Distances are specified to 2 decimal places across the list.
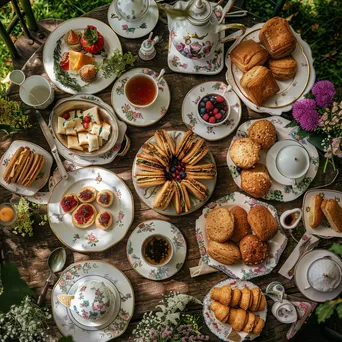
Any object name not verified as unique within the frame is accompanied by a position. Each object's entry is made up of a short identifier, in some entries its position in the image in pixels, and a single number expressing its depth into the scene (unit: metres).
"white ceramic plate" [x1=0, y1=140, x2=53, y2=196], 2.29
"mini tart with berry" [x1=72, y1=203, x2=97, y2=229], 2.27
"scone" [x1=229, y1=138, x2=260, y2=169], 2.27
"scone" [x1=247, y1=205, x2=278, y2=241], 2.26
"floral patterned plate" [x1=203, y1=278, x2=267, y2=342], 2.22
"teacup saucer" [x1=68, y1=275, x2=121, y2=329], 2.18
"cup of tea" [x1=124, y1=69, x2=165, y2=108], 2.35
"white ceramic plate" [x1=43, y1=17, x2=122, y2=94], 2.36
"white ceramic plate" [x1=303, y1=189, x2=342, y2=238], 2.35
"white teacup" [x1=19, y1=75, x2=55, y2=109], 2.31
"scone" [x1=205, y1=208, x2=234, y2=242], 2.23
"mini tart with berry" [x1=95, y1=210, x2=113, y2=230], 2.26
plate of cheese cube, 2.27
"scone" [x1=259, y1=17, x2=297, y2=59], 2.32
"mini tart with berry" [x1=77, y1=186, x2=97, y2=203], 2.29
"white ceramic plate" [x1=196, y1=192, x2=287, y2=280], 2.29
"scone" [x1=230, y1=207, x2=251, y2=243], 2.30
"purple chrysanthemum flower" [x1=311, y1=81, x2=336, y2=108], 2.29
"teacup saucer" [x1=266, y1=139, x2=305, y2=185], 2.35
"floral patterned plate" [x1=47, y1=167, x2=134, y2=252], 2.28
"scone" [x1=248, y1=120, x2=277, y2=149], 2.31
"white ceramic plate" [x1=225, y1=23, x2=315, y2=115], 2.40
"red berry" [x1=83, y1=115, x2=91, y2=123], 2.30
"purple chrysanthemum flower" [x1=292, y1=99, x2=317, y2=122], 2.28
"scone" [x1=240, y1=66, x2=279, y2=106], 2.30
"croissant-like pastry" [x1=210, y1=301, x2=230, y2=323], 2.19
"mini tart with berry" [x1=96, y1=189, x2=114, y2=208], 2.28
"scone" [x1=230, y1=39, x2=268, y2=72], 2.33
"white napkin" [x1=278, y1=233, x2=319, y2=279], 2.32
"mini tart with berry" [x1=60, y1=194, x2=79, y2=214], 2.27
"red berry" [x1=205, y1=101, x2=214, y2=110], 2.34
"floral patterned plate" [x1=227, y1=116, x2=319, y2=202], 2.36
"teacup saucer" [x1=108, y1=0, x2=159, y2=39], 2.39
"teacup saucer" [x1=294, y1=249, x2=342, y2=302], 2.31
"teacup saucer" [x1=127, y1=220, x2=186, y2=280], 2.27
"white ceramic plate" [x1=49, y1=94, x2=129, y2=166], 2.32
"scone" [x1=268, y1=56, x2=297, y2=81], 2.36
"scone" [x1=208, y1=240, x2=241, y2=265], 2.24
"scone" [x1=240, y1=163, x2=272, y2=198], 2.27
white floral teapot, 2.13
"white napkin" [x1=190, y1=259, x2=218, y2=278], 2.27
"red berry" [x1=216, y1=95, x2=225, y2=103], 2.37
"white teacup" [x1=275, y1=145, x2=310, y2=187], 2.29
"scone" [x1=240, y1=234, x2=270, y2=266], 2.24
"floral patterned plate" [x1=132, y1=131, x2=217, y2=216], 2.29
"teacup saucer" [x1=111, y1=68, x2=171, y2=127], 2.37
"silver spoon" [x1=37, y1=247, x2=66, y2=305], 2.25
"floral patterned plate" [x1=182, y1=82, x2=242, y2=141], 2.38
